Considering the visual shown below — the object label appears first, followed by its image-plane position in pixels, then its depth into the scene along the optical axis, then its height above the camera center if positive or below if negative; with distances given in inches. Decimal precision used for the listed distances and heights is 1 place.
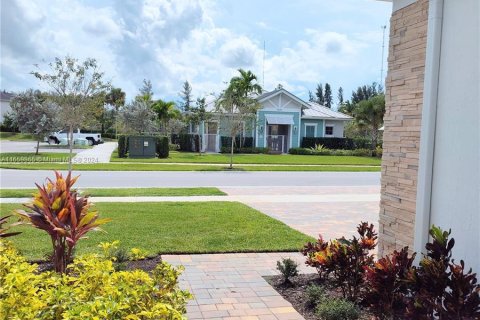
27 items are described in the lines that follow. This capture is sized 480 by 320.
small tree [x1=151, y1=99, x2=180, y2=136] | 1561.3 +54.0
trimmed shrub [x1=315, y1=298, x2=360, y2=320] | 161.2 -65.2
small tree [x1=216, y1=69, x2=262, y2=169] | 978.7 +45.9
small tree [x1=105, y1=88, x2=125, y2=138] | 2618.1 +188.3
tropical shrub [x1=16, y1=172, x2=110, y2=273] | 177.8 -37.2
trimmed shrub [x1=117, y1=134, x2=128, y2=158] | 1152.2 -49.6
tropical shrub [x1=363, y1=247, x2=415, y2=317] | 139.3 -48.2
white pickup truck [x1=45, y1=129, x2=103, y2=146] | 1753.6 -53.9
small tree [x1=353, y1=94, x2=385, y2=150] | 1493.6 +59.1
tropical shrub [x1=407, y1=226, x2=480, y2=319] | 121.0 -44.8
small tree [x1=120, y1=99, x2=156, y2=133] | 1407.5 +27.5
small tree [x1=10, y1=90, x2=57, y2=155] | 1081.4 +19.5
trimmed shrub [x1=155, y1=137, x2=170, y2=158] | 1175.0 -50.9
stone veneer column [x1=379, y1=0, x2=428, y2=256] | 175.9 +3.2
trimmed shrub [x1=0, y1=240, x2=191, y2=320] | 95.2 -39.9
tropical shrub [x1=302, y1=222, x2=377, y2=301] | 178.2 -52.7
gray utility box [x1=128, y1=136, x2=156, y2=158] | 1143.0 -53.6
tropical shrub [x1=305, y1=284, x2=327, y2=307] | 180.7 -67.4
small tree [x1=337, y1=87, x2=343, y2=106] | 3851.9 +306.1
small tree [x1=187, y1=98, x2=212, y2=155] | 1213.7 +39.0
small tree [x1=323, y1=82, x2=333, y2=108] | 3745.8 +287.8
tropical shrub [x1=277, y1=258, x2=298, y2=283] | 209.5 -65.2
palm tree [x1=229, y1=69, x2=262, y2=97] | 1142.6 +127.5
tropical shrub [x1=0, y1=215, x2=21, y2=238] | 184.9 -46.0
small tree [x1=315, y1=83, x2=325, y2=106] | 3720.5 +301.2
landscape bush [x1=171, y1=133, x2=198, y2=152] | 1470.2 -49.9
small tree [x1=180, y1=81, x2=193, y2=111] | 2562.0 +206.3
